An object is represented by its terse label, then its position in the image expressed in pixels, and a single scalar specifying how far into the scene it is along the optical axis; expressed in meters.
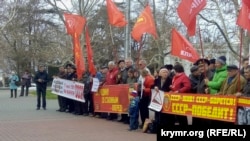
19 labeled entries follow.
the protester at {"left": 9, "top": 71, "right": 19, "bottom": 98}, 30.67
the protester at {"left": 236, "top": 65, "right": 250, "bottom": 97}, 9.26
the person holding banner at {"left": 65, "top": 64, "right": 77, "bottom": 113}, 18.09
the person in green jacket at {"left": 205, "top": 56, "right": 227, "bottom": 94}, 10.22
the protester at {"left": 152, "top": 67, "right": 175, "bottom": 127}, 11.75
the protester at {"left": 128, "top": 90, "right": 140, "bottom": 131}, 12.66
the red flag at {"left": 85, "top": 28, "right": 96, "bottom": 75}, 16.73
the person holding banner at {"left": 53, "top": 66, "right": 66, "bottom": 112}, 18.48
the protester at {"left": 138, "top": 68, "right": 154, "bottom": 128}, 12.73
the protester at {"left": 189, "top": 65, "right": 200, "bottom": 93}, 11.54
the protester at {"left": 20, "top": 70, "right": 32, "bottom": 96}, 32.28
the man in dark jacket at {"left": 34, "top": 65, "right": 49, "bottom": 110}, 18.81
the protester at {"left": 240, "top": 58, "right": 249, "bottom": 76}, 10.82
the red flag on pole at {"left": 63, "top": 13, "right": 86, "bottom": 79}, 17.27
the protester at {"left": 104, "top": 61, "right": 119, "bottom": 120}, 15.20
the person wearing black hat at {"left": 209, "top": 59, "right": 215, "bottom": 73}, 11.78
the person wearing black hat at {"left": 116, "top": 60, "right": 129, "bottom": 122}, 14.47
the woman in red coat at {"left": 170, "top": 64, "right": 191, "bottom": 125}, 11.21
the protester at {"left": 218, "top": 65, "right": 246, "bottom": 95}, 9.69
